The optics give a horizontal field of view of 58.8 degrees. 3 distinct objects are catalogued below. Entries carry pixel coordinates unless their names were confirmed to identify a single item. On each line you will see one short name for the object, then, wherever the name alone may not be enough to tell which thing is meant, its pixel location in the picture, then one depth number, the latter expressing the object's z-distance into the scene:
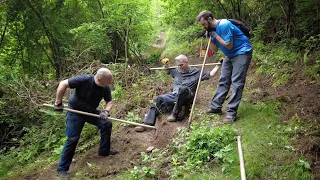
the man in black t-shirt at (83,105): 4.88
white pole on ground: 3.26
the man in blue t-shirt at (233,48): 5.06
